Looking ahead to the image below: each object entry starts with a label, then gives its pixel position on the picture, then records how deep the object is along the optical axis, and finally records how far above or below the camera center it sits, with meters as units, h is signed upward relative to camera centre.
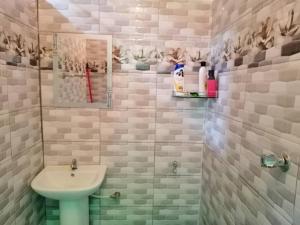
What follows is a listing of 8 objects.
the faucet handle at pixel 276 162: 0.74 -0.24
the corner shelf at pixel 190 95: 1.53 -0.01
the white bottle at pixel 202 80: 1.54 +0.10
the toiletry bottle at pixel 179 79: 1.58 +0.10
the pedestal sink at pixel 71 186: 1.37 -0.67
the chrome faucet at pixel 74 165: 1.66 -0.59
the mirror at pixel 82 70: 1.59 +0.16
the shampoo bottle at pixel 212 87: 1.48 +0.05
